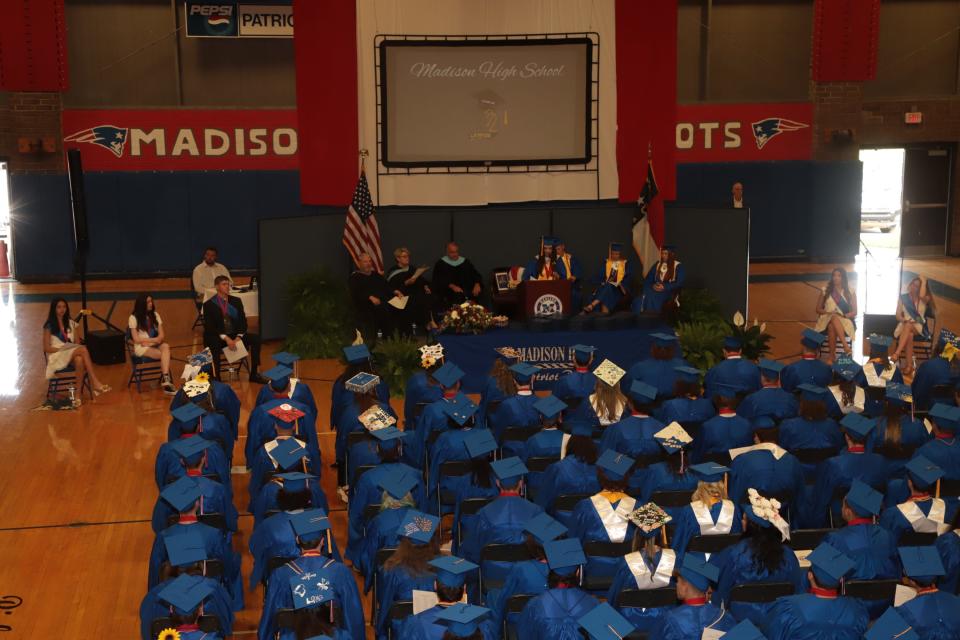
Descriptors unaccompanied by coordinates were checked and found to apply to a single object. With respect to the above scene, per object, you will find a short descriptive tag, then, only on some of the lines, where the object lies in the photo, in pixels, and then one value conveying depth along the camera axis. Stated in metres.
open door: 25.94
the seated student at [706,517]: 7.68
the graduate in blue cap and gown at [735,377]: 11.34
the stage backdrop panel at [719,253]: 17.73
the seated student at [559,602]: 6.15
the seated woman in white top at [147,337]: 14.88
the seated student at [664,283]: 16.17
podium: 15.42
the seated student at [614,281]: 16.44
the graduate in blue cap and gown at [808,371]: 11.43
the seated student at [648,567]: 6.80
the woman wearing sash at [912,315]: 14.88
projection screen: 17.44
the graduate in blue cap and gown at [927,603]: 6.14
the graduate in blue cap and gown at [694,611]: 6.00
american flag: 16.91
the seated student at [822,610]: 6.08
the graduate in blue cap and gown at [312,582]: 6.66
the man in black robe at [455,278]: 16.80
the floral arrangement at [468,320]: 14.84
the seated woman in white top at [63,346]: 14.44
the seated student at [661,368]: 11.52
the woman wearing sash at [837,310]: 15.47
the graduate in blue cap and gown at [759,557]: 6.79
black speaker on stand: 15.82
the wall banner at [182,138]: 23.66
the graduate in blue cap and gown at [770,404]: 10.26
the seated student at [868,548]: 7.27
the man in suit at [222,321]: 14.85
